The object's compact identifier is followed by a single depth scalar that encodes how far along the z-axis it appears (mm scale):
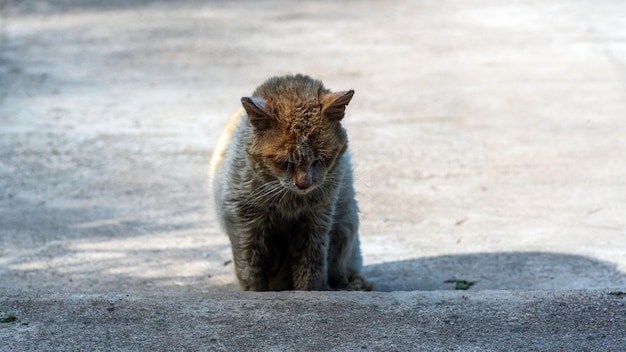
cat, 9922
